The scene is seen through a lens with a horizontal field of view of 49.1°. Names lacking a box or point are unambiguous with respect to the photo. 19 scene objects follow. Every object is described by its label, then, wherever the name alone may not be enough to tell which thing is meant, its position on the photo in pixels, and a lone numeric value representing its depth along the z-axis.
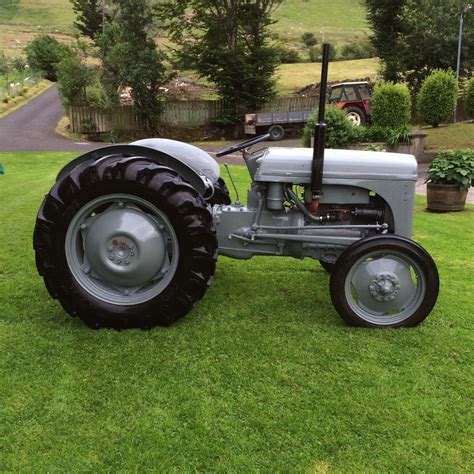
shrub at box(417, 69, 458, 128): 18.01
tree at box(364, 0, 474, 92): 22.14
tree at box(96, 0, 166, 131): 21.09
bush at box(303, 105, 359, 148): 13.37
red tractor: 20.77
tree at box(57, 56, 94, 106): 21.70
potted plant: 7.93
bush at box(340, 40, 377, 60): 46.22
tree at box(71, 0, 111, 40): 40.81
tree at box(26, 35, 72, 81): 40.78
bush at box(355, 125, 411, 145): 13.91
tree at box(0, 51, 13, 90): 38.03
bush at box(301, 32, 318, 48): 47.56
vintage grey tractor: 3.45
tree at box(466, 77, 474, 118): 20.35
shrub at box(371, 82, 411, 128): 15.60
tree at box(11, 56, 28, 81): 40.34
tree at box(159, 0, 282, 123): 22.53
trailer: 21.78
